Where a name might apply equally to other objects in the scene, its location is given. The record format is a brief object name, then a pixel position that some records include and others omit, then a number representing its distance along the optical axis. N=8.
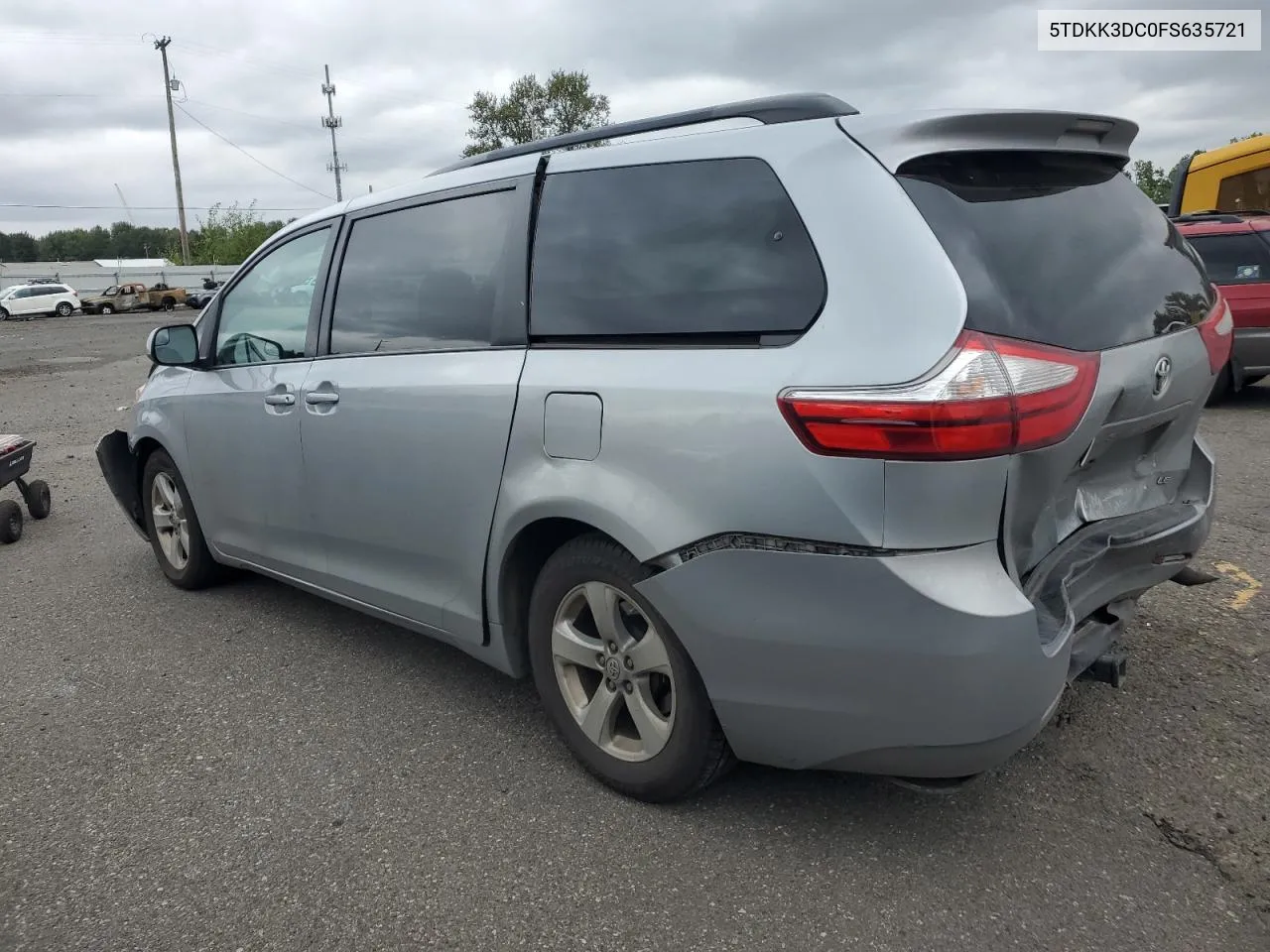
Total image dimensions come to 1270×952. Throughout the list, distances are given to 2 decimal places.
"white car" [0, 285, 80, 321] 42.41
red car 9.09
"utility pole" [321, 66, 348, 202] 66.81
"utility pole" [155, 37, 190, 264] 53.78
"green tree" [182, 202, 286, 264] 78.56
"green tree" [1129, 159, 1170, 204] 33.72
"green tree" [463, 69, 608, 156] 51.78
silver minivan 2.13
